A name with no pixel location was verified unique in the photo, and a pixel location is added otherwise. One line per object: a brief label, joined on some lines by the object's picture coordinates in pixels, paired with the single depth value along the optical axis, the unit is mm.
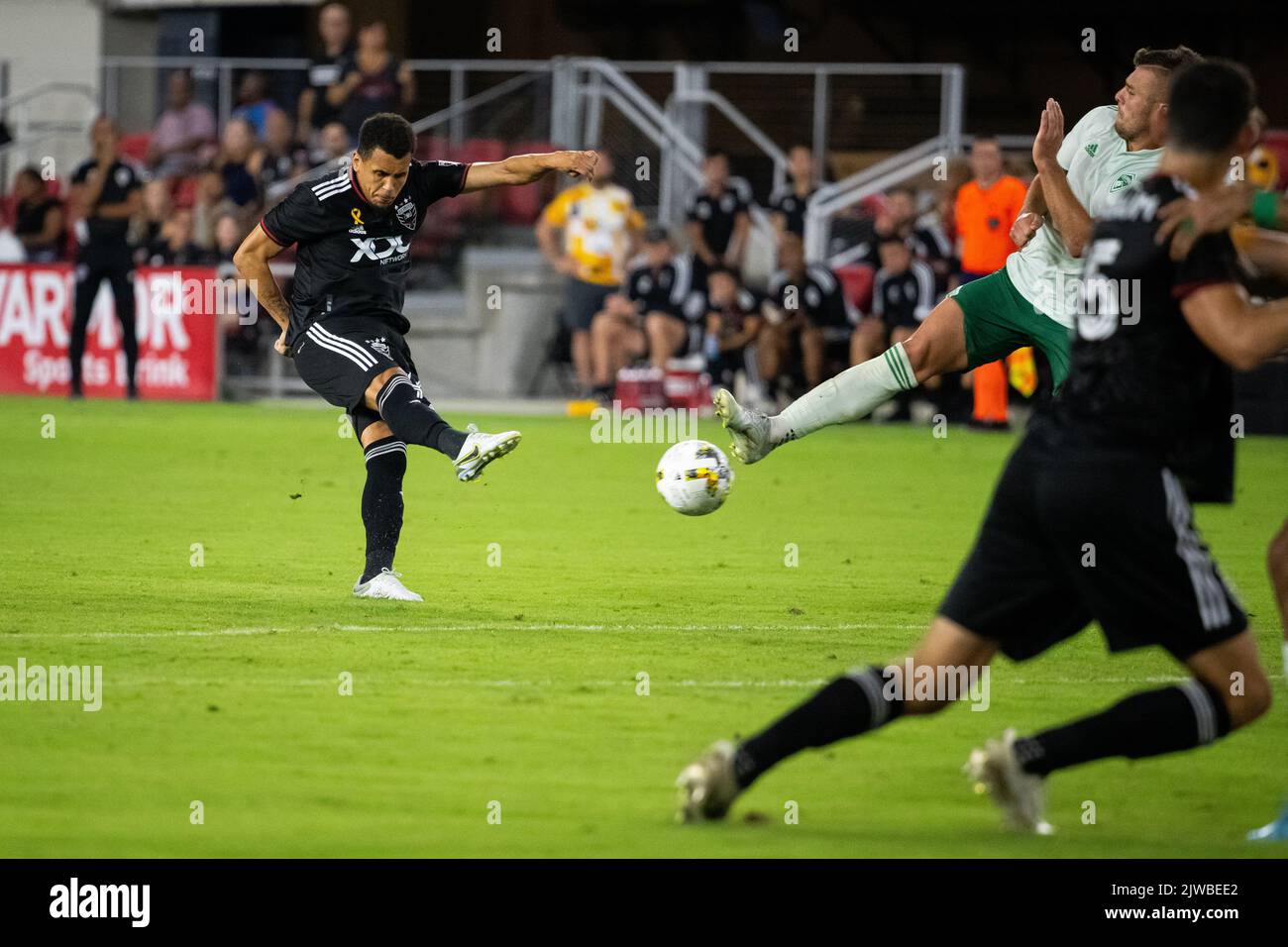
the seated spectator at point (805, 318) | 20656
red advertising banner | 22844
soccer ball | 8758
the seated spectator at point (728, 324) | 21266
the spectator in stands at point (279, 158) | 23844
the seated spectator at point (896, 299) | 20359
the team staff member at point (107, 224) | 21172
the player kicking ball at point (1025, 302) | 8234
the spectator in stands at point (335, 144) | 22672
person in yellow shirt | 22000
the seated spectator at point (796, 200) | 21281
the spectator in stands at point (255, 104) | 25094
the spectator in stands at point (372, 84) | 22355
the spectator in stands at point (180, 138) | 25250
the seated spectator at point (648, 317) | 21562
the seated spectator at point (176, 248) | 23328
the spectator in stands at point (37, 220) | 24156
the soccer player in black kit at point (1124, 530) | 4941
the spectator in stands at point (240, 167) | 23750
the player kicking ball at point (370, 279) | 8859
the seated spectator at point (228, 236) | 23125
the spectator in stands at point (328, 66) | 22953
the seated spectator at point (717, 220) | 21625
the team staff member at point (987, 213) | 18406
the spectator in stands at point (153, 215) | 23375
